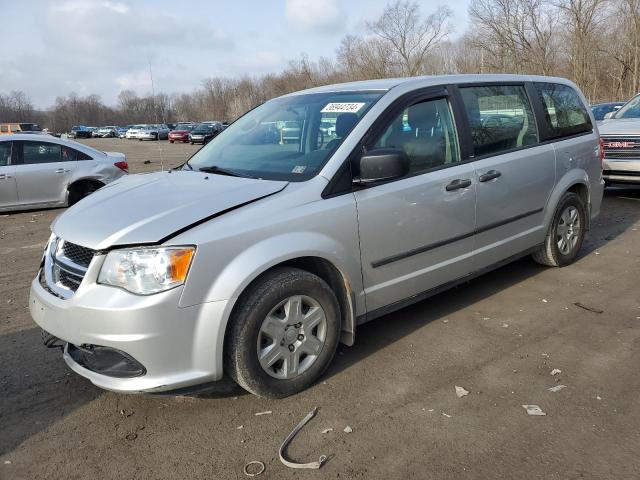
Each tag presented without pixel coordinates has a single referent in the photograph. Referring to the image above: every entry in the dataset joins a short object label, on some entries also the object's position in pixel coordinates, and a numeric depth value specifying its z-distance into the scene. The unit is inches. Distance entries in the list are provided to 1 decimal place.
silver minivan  111.4
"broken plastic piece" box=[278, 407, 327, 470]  104.4
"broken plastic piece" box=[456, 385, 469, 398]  127.4
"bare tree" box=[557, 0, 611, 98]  1460.4
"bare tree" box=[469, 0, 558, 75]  1605.4
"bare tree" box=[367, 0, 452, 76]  2090.3
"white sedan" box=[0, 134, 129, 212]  376.2
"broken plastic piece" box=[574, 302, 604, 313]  174.2
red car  1824.1
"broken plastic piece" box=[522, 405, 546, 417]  118.6
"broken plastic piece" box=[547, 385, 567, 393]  128.1
